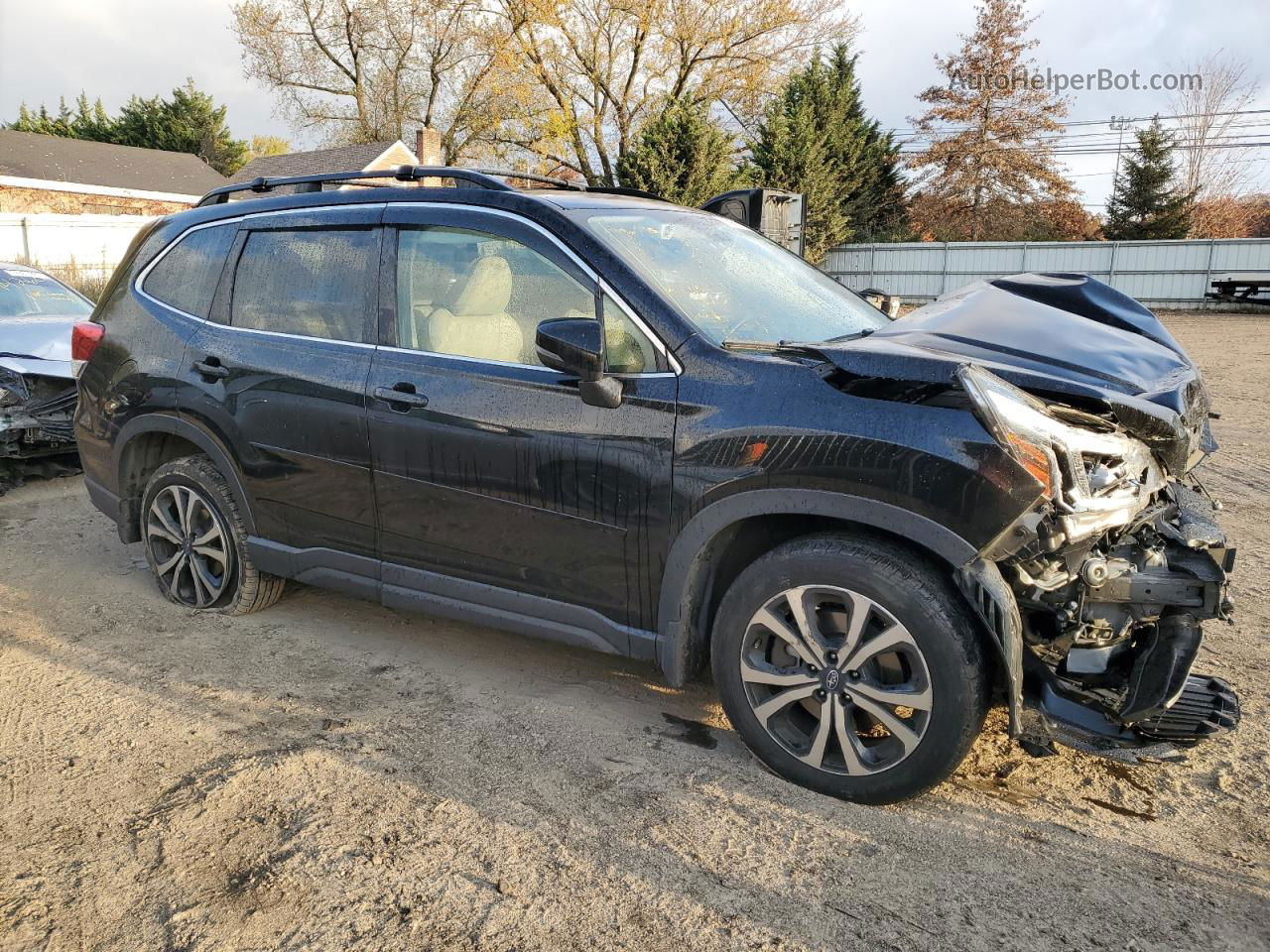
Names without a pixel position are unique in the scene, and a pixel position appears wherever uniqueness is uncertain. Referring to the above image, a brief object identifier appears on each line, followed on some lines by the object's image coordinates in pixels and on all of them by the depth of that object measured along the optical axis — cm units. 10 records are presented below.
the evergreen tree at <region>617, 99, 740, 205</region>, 2542
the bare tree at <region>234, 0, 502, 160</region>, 4134
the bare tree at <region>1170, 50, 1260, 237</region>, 3900
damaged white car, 686
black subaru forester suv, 273
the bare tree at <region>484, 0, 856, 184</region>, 3362
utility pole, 3903
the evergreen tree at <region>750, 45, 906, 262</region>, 3053
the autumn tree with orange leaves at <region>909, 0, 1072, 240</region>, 3950
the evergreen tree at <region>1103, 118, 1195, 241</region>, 3553
